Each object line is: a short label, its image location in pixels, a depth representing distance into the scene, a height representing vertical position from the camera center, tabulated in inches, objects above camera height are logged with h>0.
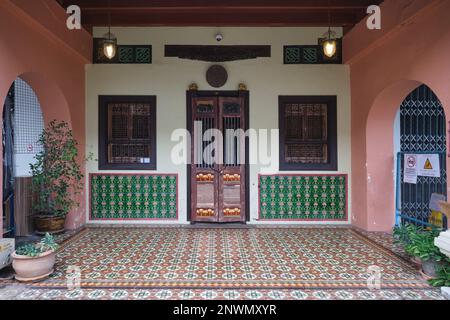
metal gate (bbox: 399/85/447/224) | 214.8 +19.8
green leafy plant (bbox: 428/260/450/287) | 124.8 -49.8
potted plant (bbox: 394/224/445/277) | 131.8 -40.5
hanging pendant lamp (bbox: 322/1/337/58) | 188.9 +75.6
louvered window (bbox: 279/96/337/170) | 236.4 +24.2
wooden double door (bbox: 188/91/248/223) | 234.5 +5.8
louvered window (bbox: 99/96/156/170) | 235.3 +25.5
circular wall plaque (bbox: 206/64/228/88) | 235.0 +69.8
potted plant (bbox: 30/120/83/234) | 194.9 -8.4
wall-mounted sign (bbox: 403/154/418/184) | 189.2 -4.6
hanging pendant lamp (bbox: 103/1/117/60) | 188.7 +75.4
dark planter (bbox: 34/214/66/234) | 199.5 -40.4
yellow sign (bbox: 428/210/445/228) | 174.6 -34.5
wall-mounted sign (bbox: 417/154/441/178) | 171.6 -1.9
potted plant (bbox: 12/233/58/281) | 130.2 -43.4
